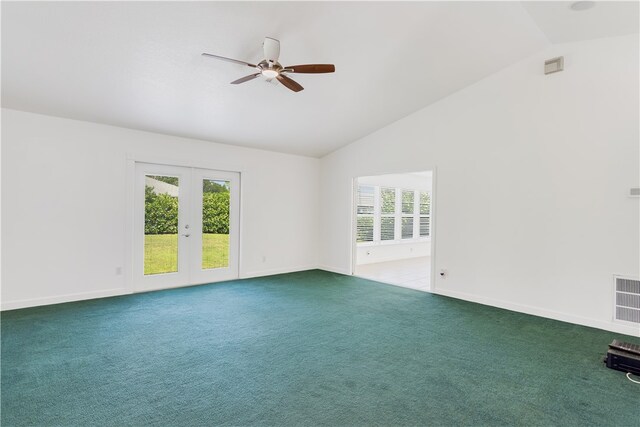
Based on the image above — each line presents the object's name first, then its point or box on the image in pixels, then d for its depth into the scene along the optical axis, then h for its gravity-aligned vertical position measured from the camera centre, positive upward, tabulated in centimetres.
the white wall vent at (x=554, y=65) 415 +187
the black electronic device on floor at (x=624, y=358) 276 -120
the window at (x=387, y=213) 902 -1
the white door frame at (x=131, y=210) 511 +1
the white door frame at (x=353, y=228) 688 -32
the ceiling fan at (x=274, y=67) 309 +135
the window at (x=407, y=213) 966 +0
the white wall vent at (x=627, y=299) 369 -94
